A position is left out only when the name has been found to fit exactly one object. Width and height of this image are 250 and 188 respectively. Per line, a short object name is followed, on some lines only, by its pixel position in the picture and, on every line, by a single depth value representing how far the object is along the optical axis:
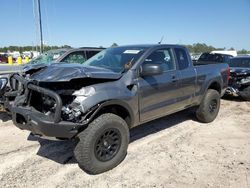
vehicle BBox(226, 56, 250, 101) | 6.03
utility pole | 12.48
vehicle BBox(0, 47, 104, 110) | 6.08
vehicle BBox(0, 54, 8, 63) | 28.16
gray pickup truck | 2.49
